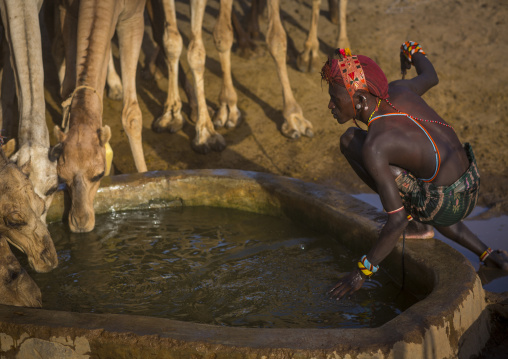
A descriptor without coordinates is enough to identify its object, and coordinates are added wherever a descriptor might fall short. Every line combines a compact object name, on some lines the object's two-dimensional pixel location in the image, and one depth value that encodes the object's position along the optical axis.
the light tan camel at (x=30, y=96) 4.28
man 3.02
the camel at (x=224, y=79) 6.77
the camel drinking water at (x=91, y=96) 4.34
